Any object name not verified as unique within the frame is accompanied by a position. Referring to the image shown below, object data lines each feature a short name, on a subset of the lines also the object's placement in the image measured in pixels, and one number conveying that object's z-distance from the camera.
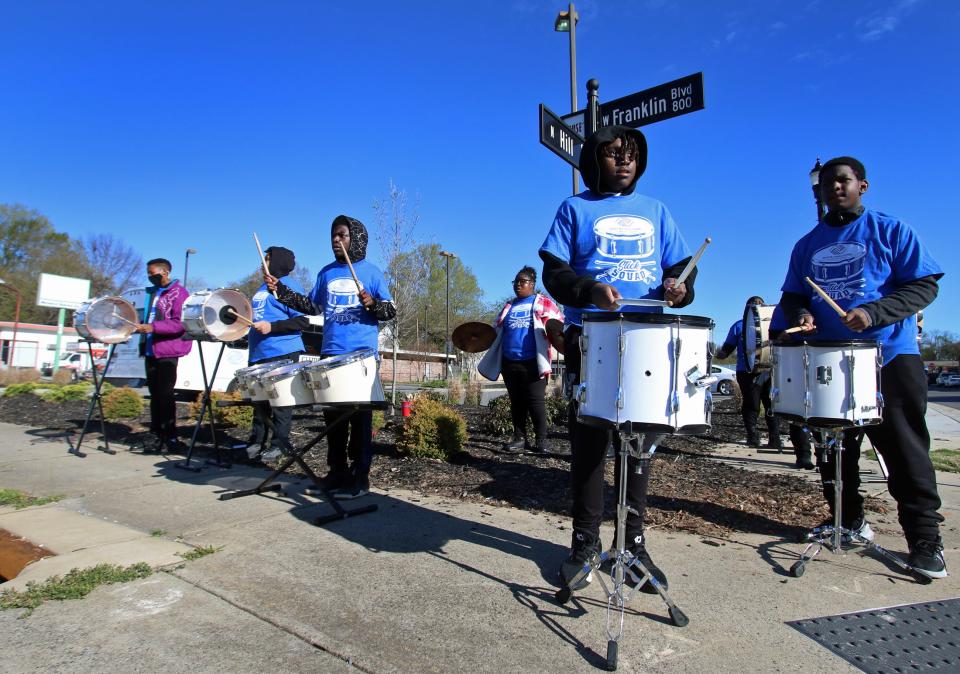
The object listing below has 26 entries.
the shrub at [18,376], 18.08
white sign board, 24.12
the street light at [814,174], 7.59
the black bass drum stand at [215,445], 5.35
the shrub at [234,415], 8.12
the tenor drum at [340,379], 3.64
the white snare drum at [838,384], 2.81
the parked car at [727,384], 21.42
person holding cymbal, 6.19
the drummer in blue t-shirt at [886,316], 2.86
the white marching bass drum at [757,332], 4.73
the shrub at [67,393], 11.41
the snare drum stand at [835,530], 2.97
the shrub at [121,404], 8.74
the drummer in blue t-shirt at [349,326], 4.35
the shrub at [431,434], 5.60
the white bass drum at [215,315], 5.01
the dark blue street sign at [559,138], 5.88
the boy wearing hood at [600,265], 2.64
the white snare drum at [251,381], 4.00
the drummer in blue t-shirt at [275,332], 5.58
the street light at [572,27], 7.86
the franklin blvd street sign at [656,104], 5.65
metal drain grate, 2.02
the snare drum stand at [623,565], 2.17
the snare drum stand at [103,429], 6.21
